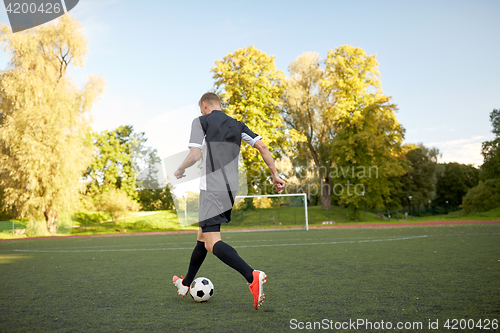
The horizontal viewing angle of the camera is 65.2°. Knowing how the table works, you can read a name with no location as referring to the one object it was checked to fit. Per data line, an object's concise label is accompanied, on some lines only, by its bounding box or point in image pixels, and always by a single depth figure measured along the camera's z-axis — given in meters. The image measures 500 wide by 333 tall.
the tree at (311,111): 33.41
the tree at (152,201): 27.98
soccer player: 3.47
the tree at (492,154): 41.97
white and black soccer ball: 3.78
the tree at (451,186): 60.28
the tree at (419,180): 50.00
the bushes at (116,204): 29.88
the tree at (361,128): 30.58
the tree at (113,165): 39.97
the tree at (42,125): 21.92
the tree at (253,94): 26.50
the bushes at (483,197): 37.06
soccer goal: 23.88
